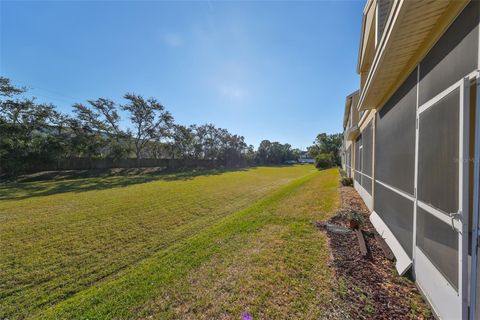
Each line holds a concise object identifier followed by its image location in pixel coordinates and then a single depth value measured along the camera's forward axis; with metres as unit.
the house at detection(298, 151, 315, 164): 83.96
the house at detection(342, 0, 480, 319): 1.66
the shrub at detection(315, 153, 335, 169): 32.31
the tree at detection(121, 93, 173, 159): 27.55
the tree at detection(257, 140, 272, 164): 60.94
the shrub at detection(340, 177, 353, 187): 11.58
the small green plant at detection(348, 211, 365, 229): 4.67
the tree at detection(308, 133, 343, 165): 40.91
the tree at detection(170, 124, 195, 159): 33.82
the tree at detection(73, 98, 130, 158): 23.44
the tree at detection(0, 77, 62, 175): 16.88
